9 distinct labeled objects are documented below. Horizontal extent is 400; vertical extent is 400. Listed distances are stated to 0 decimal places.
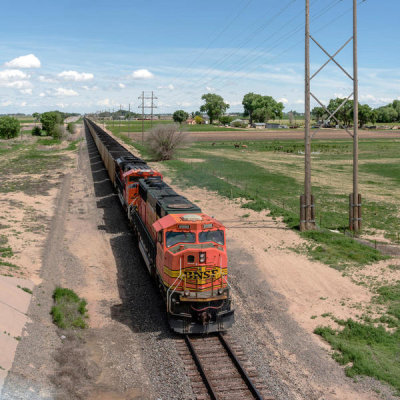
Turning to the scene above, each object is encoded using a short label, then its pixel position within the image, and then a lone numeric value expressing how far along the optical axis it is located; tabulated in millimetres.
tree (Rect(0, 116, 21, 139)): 120125
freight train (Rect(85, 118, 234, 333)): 14039
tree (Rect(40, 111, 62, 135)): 139750
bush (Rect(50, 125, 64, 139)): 126331
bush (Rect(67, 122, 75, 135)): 157350
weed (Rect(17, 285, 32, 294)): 16995
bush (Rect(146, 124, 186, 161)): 66875
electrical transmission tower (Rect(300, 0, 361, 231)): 24719
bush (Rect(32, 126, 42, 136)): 150375
